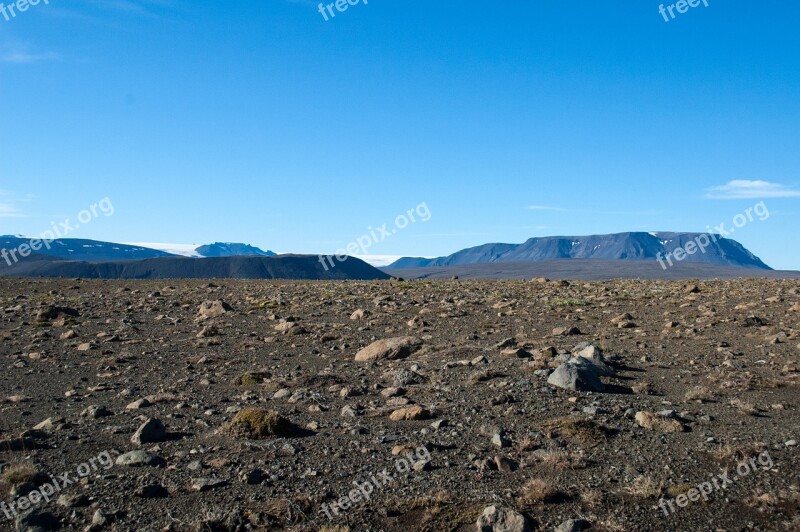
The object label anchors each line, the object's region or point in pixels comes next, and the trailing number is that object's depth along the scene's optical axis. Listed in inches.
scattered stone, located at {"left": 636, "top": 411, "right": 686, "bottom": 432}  390.0
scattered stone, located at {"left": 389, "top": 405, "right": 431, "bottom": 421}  419.2
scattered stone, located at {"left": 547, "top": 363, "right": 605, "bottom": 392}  468.1
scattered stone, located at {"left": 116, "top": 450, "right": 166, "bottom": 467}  346.6
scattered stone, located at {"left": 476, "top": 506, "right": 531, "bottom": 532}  279.1
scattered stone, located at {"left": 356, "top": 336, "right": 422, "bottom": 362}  620.1
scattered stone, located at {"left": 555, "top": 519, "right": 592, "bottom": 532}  279.4
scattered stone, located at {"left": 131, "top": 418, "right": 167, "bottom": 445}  381.4
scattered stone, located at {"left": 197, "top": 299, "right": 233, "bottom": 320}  950.2
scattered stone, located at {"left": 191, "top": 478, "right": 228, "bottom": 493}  315.6
